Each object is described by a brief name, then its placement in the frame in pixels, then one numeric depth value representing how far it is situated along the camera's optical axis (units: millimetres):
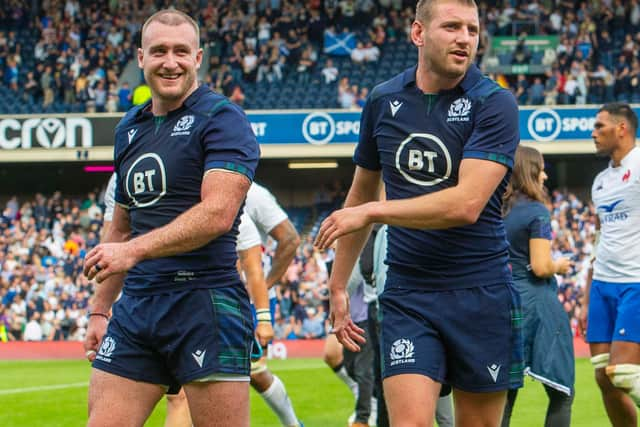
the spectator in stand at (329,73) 31562
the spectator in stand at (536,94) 29484
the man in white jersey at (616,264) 7086
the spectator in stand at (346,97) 29953
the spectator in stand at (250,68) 32094
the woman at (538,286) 6434
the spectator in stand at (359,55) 32250
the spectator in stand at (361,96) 30041
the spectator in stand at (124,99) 30547
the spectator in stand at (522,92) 30047
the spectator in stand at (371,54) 32250
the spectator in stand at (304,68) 31938
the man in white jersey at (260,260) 6992
